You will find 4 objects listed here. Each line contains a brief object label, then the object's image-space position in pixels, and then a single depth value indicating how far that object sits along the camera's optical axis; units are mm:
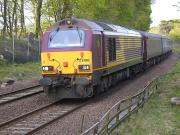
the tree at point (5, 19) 38938
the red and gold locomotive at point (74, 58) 17812
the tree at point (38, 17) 41531
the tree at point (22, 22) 43412
